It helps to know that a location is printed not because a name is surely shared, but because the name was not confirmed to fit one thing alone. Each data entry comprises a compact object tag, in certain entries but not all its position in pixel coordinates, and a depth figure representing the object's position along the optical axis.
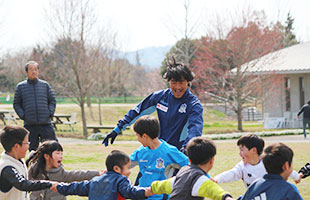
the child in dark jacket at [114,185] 7.42
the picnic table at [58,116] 47.27
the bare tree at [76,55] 41.47
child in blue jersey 8.35
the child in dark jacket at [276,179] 6.08
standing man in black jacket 15.98
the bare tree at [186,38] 48.35
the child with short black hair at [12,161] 8.67
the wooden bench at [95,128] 42.39
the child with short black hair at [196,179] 6.65
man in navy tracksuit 9.55
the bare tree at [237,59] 47.11
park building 49.10
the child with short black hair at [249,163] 8.84
